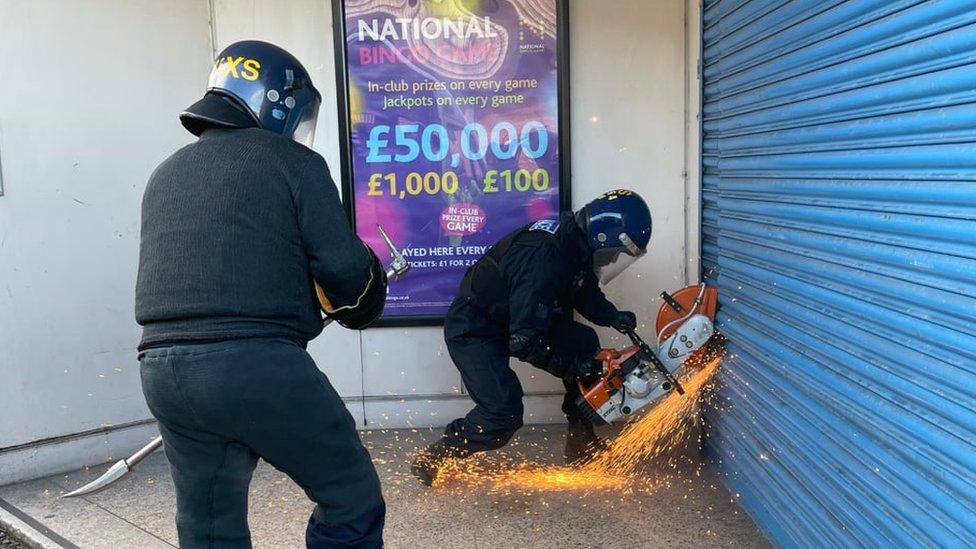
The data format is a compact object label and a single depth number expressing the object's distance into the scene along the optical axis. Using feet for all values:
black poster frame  17.12
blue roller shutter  7.44
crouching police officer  13.94
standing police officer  8.14
